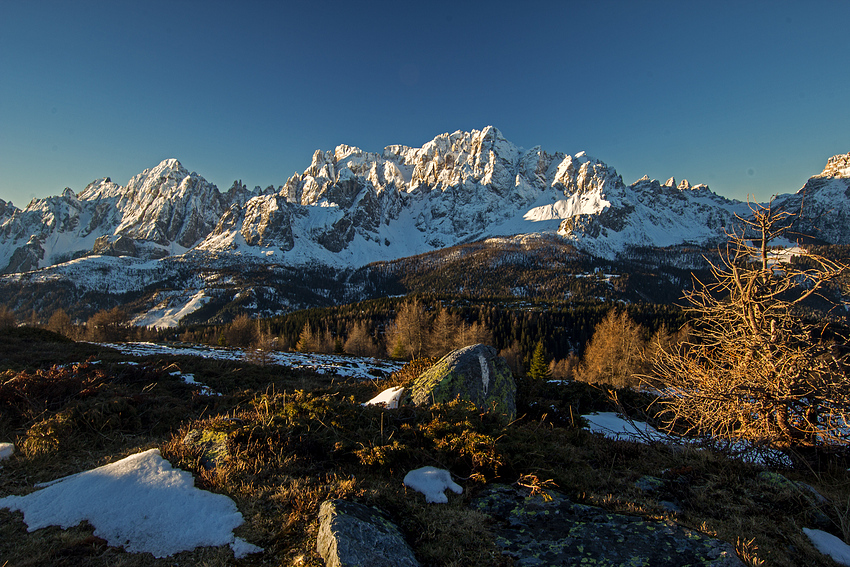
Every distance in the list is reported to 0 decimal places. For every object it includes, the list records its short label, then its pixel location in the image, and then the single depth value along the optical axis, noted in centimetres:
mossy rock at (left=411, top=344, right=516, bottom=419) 847
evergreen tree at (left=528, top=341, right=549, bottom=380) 4182
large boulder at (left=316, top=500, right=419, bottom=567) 276
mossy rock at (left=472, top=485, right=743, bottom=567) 313
